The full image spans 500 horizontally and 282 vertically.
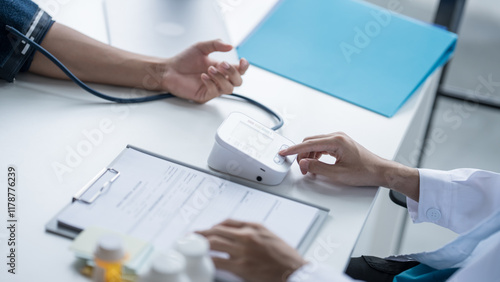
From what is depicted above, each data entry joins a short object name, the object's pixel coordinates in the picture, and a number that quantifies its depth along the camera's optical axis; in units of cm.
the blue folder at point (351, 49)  130
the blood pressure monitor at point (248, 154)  94
